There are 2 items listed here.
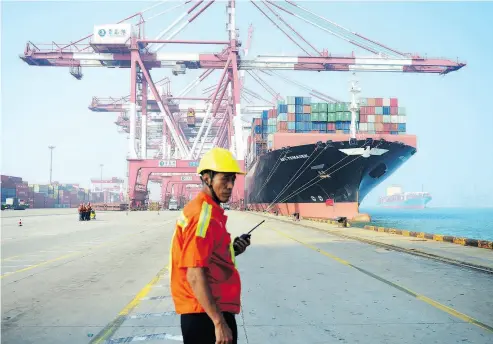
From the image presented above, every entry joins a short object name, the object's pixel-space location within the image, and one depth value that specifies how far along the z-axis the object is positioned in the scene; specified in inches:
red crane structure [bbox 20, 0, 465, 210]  1769.2
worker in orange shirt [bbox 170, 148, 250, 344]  99.3
